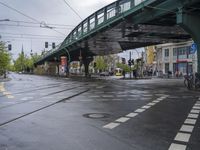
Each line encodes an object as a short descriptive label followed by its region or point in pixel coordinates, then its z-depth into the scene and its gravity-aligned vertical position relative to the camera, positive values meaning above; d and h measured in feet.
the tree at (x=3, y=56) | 117.47 +7.88
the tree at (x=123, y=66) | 256.99 +3.98
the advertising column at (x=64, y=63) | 138.53 +4.23
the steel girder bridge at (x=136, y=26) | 49.88 +14.35
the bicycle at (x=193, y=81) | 50.65 -3.19
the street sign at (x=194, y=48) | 52.38 +5.61
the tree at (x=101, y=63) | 244.86 +6.84
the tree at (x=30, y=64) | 336.71 +8.77
